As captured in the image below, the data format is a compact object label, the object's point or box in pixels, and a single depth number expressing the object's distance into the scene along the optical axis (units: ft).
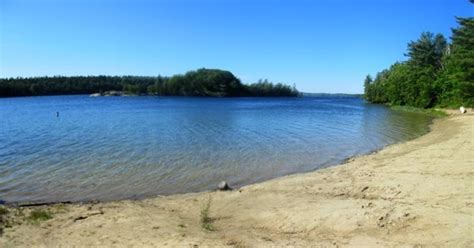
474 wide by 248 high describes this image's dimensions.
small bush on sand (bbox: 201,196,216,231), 31.35
